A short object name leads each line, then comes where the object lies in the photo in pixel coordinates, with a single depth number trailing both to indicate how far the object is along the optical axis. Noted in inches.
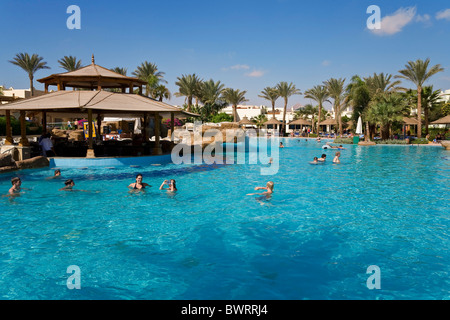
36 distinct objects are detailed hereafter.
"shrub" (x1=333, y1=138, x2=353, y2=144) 1346.0
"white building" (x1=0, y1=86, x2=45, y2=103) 1937.3
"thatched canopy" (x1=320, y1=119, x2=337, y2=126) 1967.6
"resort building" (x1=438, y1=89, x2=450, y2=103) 2445.6
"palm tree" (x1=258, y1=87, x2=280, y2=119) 2118.6
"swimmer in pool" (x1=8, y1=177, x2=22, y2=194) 372.6
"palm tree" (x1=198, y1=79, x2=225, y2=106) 2142.0
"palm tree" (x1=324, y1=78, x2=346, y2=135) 1860.2
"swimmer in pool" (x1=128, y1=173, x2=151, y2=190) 396.3
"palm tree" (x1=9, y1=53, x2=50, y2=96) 1920.5
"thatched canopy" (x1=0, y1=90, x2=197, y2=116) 573.1
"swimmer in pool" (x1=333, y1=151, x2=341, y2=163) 710.9
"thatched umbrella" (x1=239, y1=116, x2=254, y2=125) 1763.0
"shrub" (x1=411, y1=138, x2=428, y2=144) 1283.2
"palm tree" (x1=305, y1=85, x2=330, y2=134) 2011.6
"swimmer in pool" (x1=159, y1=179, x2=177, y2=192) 404.8
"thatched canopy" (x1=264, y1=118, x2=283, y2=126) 1975.4
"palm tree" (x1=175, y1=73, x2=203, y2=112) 2001.7
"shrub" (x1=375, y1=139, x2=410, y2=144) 1296.8
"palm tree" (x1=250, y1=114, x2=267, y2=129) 2455.8
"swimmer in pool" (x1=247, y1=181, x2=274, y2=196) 389.4
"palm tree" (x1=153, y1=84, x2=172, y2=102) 1882.4
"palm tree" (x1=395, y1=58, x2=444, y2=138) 1344.7
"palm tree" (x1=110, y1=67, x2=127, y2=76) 2019.3
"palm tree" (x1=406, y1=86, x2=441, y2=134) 1592.0
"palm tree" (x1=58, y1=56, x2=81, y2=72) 1908.2
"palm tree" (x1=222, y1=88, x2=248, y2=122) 2139.5
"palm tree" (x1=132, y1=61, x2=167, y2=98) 1913.1
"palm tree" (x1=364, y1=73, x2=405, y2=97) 1560.0
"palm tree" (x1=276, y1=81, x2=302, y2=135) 2082.9
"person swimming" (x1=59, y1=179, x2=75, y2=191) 397.4
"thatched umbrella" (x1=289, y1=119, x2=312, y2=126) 2035.7
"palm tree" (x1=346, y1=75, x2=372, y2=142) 1587.1
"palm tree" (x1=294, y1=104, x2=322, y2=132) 2712.6
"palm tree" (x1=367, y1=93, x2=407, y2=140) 1312.7
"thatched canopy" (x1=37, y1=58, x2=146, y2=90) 654.5
